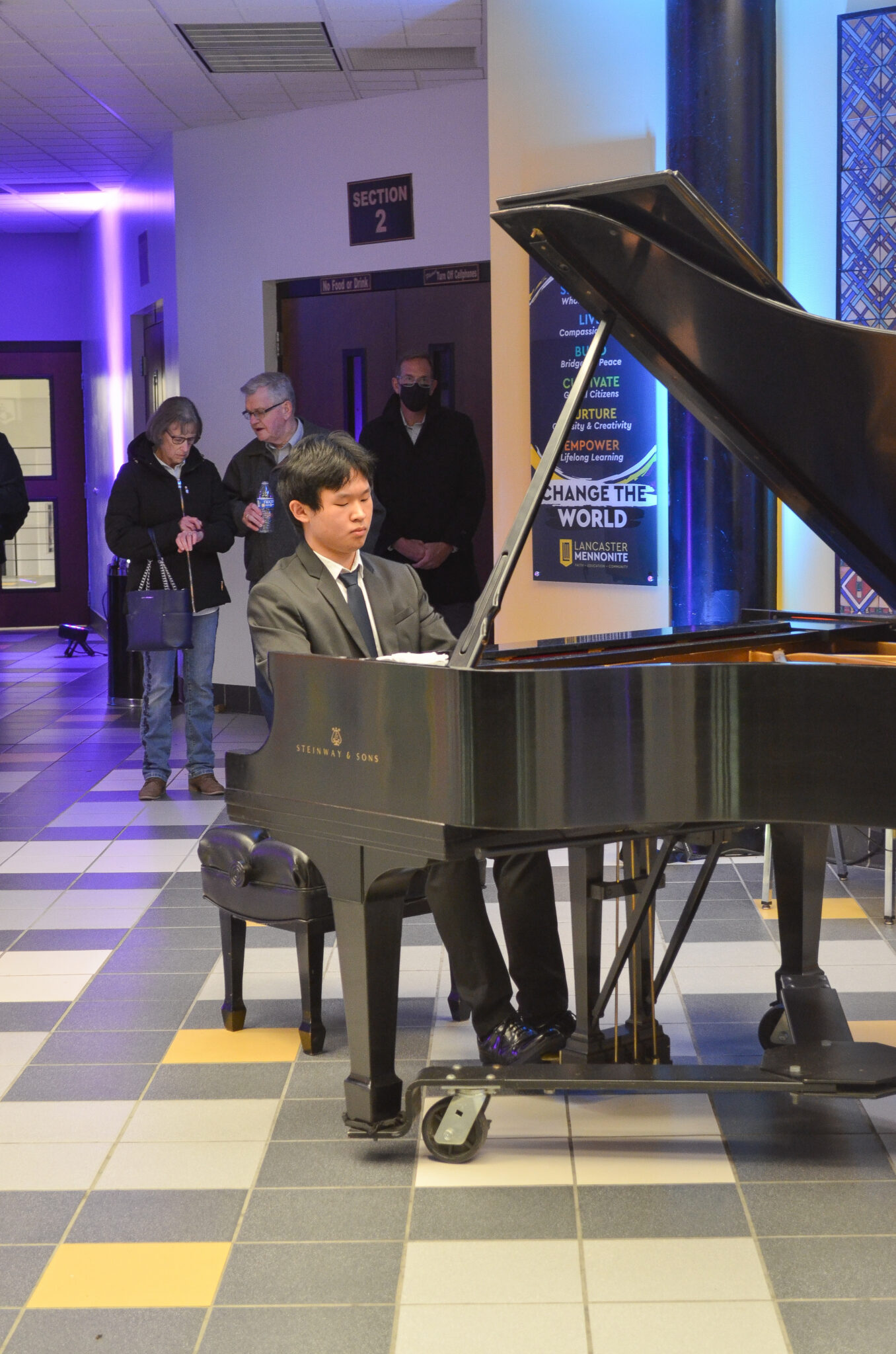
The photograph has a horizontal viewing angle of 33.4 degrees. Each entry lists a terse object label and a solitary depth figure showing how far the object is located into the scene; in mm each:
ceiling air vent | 6383
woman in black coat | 5824
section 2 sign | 7309
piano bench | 3111
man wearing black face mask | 6258
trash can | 8414
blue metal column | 4648
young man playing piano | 2959
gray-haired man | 5695
